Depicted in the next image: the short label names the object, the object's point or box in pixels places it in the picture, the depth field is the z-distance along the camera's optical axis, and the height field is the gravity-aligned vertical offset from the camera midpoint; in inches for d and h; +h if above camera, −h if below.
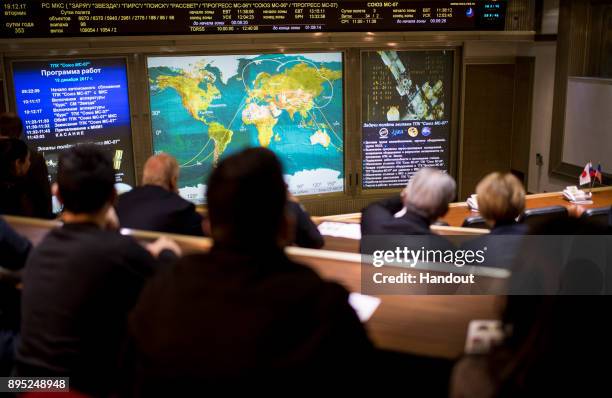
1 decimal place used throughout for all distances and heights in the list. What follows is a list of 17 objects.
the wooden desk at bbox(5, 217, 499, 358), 72.5 -29.0
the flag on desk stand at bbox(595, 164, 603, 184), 194.5 -30.4
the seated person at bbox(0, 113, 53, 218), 150.7 -22.3
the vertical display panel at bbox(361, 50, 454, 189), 230.5 -13.1
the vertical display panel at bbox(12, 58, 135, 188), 189.0 -6.3
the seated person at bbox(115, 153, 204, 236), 108.0 -21.1
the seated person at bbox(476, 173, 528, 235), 101.7 -20.3
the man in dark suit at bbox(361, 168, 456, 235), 105.0 -20.9
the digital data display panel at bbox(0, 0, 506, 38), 177.2 +19.8
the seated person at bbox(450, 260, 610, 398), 54.6 -24.6
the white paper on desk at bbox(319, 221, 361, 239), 141.6 -34.0
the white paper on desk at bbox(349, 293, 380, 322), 79.8 -28.8
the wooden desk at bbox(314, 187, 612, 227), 164.2 -36.3
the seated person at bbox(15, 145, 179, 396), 69.1 -22.5
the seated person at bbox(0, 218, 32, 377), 89.8 -30.9
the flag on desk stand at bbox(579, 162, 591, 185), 194.1 -30.9
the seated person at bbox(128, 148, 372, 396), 47.5 -17.6
